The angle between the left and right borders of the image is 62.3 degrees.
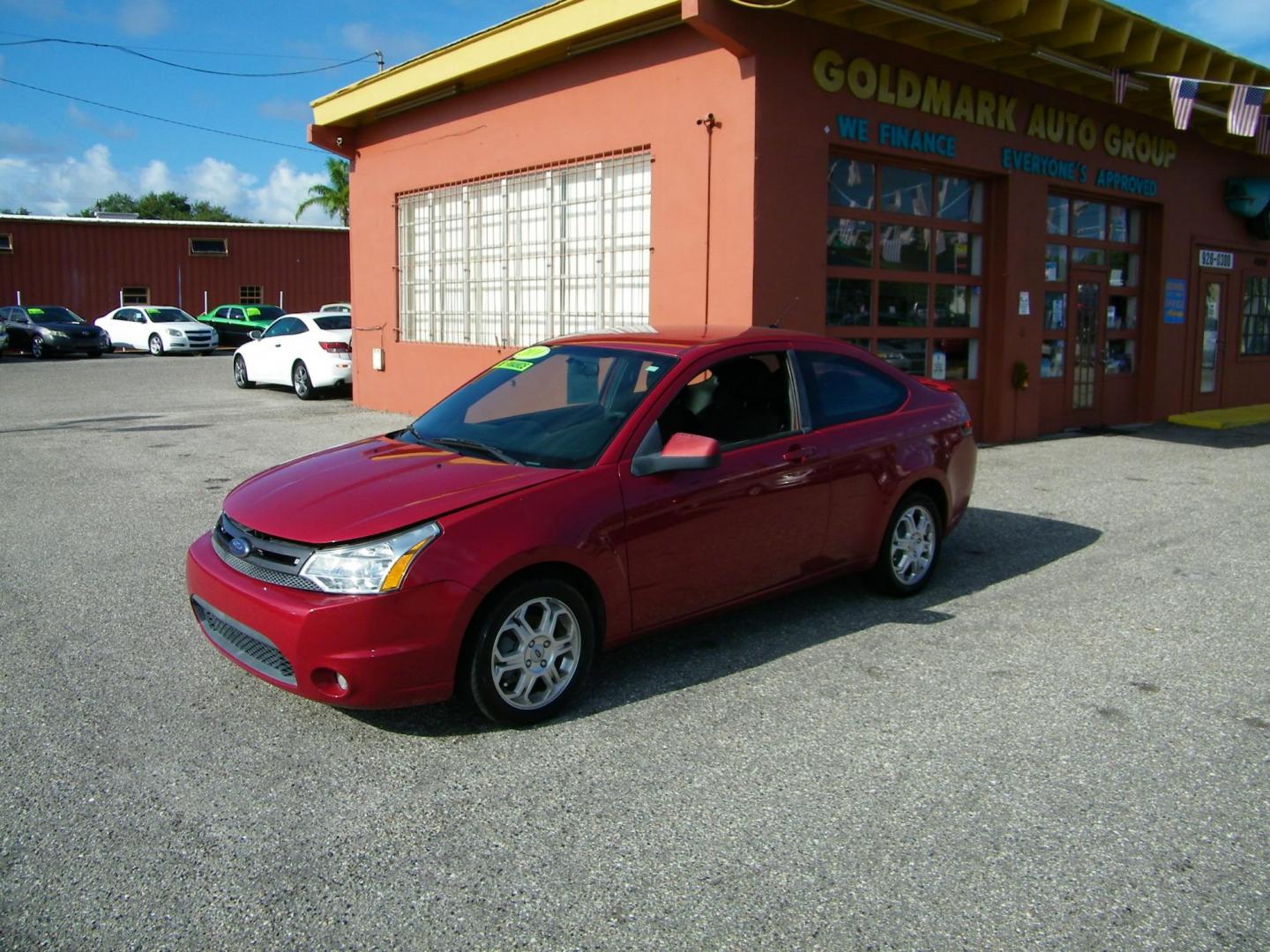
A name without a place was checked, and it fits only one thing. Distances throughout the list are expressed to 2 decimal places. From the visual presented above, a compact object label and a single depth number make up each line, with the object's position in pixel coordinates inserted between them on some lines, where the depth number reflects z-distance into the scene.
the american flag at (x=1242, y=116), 12.19
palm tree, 47.54
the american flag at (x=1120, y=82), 11.88
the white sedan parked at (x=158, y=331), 31.08
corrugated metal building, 37.31
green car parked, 34.06
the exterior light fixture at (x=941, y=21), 9.35
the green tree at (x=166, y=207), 86.92
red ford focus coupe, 3.93
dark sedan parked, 29.09
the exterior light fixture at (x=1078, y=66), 11.03
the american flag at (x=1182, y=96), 11.30
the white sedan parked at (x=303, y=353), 16.86
